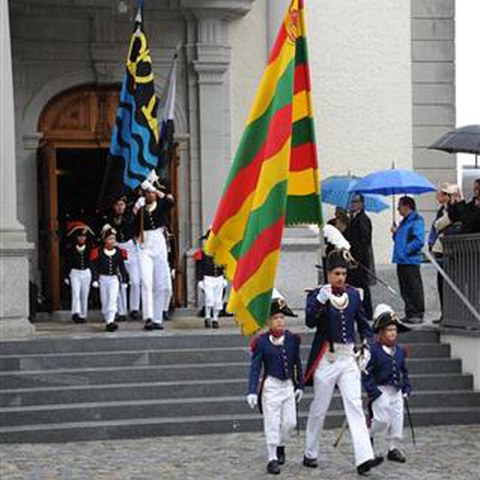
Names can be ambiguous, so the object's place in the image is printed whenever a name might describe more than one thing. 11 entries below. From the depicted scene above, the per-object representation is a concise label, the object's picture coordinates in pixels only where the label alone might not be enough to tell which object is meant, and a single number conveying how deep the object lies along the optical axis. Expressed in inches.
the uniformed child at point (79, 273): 749.9
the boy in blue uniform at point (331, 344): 455.5
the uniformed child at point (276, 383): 454.6
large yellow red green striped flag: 418.0
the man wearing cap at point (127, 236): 708.0
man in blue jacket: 669.9
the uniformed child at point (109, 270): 690.8
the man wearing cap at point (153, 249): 670.5
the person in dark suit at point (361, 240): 687.7
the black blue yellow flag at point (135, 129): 667.4
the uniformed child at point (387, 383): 474.9
